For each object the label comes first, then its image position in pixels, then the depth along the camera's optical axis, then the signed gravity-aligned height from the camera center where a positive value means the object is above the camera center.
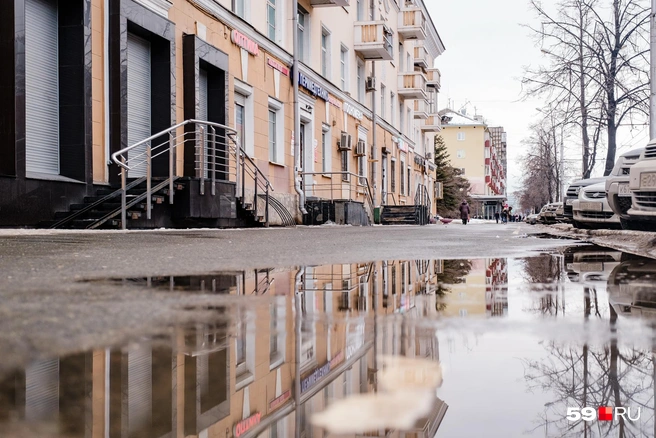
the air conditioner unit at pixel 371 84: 30.66 +6.05
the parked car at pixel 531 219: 47.52 -0.37
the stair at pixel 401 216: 30.06 -0.02
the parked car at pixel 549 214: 33.89 +0.03
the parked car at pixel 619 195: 10.45 +0.31
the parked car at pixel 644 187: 8.66 +0.36
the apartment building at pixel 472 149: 99.12 +9.80
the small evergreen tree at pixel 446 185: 67.75 +3.17
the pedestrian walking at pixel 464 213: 44.19 +0.14
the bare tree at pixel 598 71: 21.11 +4.72
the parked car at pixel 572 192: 18.67 +0.64
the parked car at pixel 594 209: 13.37 +0.11
